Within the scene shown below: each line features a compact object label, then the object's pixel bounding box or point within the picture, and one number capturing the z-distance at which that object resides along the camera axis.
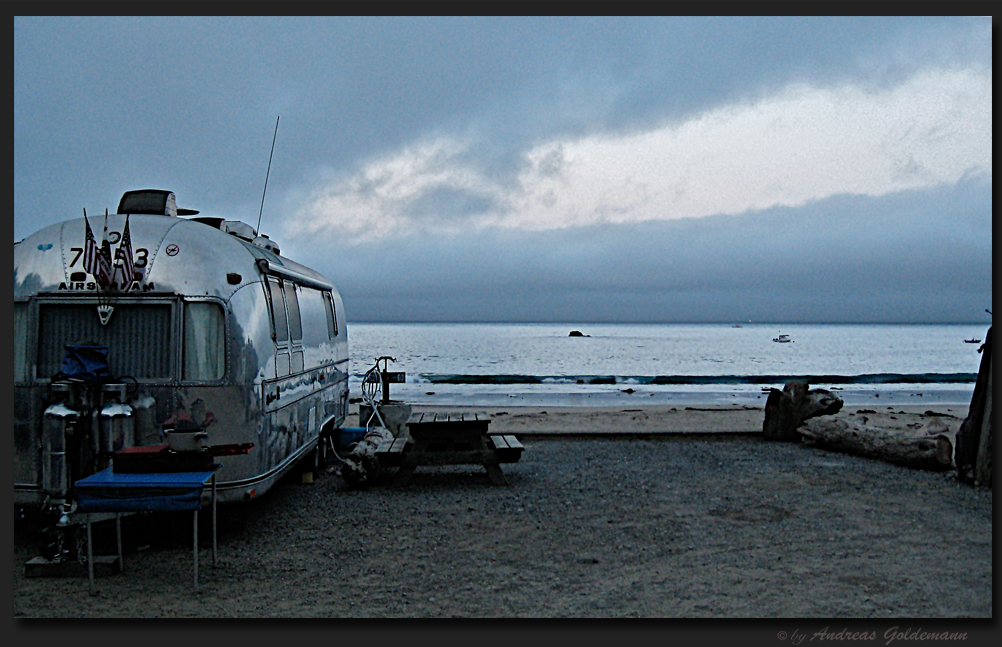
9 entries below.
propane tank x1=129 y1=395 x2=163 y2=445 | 5.94
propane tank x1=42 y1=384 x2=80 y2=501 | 5.80
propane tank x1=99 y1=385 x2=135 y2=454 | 5.84
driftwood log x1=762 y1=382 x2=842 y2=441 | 11.91
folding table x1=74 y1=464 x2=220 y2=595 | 4.97
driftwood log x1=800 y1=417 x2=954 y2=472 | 9.40
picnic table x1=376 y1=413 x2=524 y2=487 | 8.77
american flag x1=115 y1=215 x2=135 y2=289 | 6.04
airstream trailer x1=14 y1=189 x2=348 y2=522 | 5.85
